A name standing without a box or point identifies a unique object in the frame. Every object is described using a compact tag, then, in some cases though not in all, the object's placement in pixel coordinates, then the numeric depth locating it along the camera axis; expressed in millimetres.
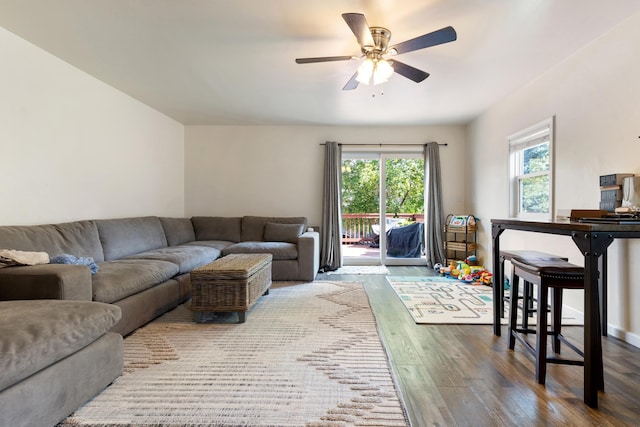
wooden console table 1449
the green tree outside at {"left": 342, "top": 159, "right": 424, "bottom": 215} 5203
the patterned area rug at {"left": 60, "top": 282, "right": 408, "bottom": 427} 1420
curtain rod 5109
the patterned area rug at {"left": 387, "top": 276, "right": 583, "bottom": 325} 2684
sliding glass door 5176
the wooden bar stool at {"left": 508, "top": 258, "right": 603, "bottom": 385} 1656
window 3174
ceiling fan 1906
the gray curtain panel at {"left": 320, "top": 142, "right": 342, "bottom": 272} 4930
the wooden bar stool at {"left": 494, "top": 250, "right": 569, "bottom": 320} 2027
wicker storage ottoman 2543
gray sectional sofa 1445
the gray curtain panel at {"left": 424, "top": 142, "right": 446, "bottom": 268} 4949
